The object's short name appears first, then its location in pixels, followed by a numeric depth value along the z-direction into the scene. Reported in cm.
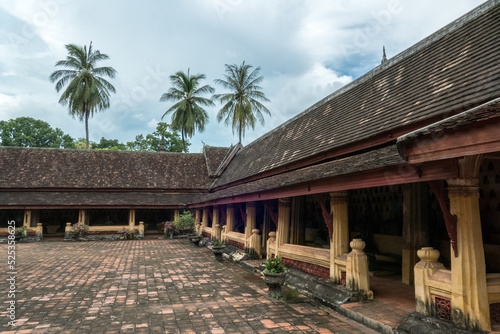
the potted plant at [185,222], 1980
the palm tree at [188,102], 3638
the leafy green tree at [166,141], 4675
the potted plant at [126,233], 2120
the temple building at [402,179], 414
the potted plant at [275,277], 698
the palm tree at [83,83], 3200
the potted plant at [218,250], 1191
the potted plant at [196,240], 1698
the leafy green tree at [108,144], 5091
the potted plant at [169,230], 2186
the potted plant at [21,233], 1992
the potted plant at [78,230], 2025
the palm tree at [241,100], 3403
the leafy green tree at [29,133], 4331
